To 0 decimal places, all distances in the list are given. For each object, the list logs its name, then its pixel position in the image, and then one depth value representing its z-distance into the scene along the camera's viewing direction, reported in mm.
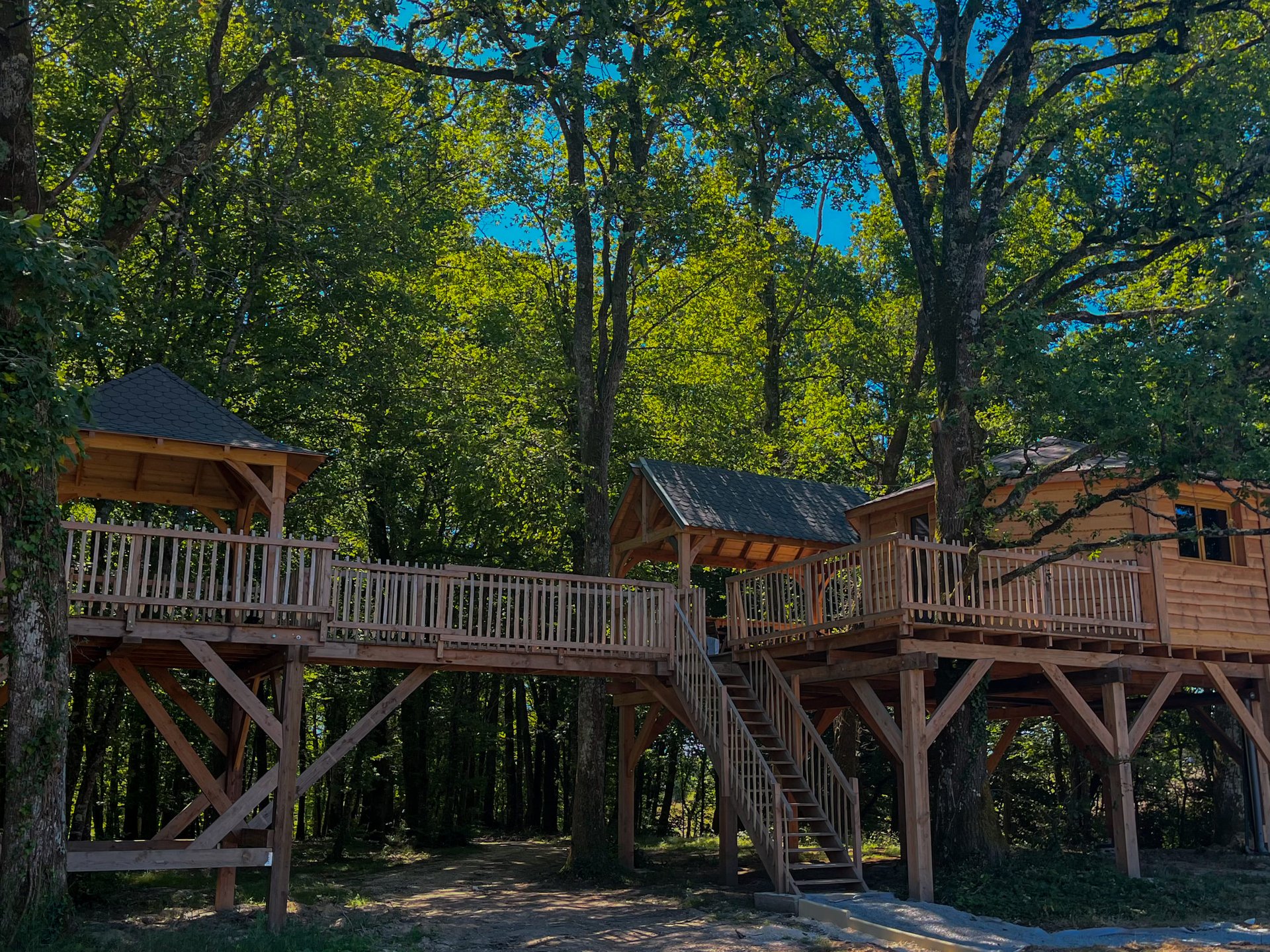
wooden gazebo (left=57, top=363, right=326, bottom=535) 13859
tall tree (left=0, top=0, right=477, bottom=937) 9352
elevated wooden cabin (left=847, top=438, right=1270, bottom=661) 17094
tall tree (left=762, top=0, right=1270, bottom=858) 14711
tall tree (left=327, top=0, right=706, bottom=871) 13719
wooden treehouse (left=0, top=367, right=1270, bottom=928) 13758
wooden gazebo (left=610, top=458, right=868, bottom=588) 18078
